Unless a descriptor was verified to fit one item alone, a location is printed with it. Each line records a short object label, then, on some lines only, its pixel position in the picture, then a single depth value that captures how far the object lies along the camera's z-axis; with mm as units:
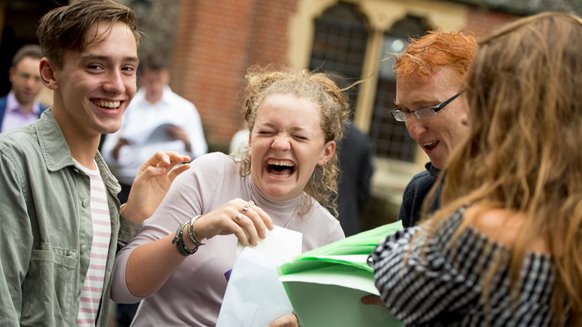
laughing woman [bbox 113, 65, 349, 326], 3301
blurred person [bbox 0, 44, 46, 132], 7363
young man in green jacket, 2947
